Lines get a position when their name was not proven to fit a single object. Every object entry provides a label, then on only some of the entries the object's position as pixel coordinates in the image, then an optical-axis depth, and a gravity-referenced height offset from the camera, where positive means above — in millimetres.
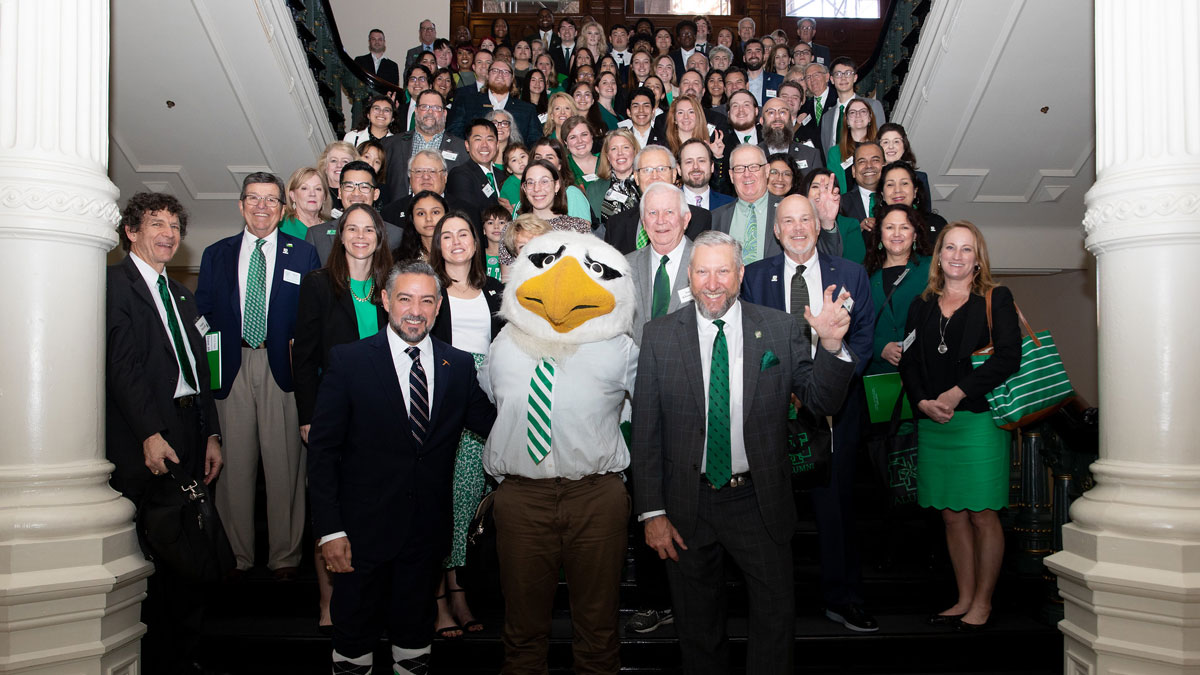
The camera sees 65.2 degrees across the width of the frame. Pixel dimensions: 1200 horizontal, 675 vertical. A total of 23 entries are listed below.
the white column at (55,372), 2844 -48
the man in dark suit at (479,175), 5609 +1118
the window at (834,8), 13578 +5061
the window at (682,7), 13688 +5115
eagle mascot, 3080 -327
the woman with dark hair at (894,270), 4438 +419
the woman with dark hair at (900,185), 5016 +920
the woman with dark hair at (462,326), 3709 +123
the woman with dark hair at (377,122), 7016 +1775
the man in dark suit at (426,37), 11000 +3818
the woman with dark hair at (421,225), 4457 +631
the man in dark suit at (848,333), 3844 +107
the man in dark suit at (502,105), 7355 +2012
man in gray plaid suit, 3076 -335
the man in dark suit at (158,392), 3275 -128
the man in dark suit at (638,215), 4445 +677
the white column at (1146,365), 2912 -29
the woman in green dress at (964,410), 3795 -222
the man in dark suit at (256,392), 4184 -158
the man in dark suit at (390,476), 3070 -401
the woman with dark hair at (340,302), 3812 +225
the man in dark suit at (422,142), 6321 +1469
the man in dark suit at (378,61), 11297 +3580
